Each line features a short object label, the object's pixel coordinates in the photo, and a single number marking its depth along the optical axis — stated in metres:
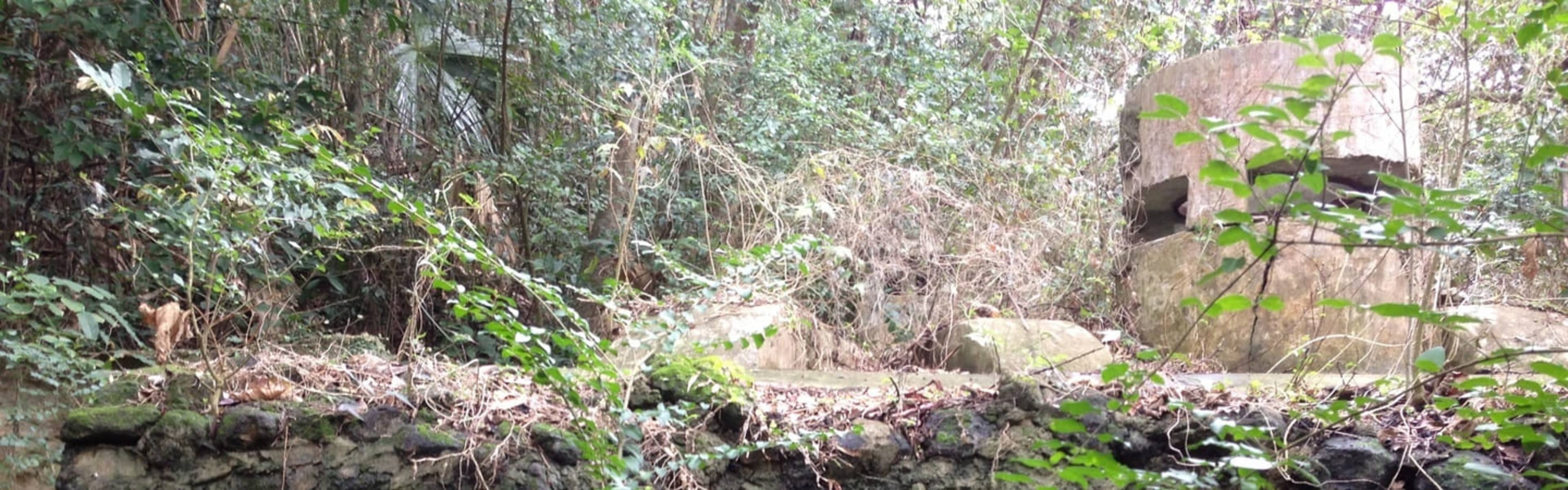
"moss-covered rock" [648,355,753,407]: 3.11
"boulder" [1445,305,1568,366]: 3.78
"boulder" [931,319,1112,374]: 4.41
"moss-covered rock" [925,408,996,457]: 3.04
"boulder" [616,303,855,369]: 4.42
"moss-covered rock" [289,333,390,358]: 3.65
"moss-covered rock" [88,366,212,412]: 3.00
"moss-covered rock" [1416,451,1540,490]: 2.64
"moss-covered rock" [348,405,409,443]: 3.01
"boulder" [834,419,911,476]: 3.05
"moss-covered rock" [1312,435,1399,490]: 2.74
